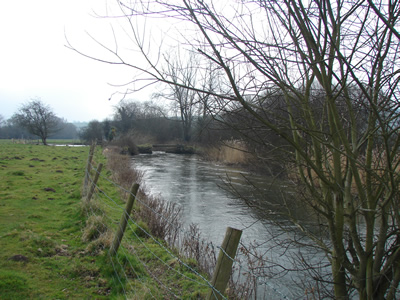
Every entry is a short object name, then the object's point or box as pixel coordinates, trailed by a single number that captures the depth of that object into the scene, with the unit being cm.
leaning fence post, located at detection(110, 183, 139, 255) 447
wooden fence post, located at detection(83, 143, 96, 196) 863
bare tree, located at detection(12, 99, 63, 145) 4412
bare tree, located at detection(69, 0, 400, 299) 229
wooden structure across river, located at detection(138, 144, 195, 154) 3631
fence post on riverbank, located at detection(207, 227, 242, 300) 223
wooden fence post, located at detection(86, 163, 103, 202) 688
